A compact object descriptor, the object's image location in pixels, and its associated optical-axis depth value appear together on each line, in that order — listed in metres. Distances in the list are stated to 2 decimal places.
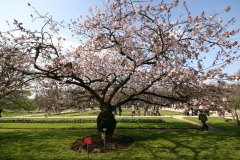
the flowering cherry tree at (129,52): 8.05
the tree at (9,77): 8.43
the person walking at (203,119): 14.14
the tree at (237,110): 16.92
